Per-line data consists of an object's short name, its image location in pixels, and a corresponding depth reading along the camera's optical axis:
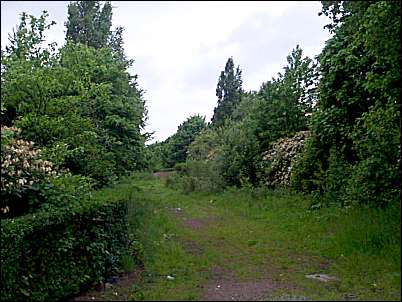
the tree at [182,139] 47.71
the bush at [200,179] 24.11
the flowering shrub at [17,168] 7.39
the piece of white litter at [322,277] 7.92
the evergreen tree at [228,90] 44.71
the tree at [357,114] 9.40
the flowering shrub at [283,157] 19.41
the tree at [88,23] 24.08
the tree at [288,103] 22.81
